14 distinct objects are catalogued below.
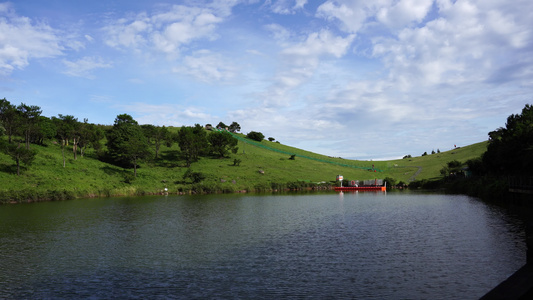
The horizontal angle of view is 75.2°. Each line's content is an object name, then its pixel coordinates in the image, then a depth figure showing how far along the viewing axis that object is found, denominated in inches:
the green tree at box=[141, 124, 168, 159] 5707.7
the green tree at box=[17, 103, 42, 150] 3899.6
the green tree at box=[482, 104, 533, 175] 2581.2
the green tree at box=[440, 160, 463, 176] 5113.2
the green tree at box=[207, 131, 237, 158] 5849.9
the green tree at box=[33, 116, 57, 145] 4267.5
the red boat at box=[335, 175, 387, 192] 4912.9
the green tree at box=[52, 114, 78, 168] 4266.0
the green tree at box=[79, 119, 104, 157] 4429.1
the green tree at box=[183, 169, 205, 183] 4296.3
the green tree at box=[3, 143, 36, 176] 3085.6
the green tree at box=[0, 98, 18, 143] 3836.1
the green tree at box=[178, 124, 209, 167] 5236.2
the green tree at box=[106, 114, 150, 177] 4323.3
